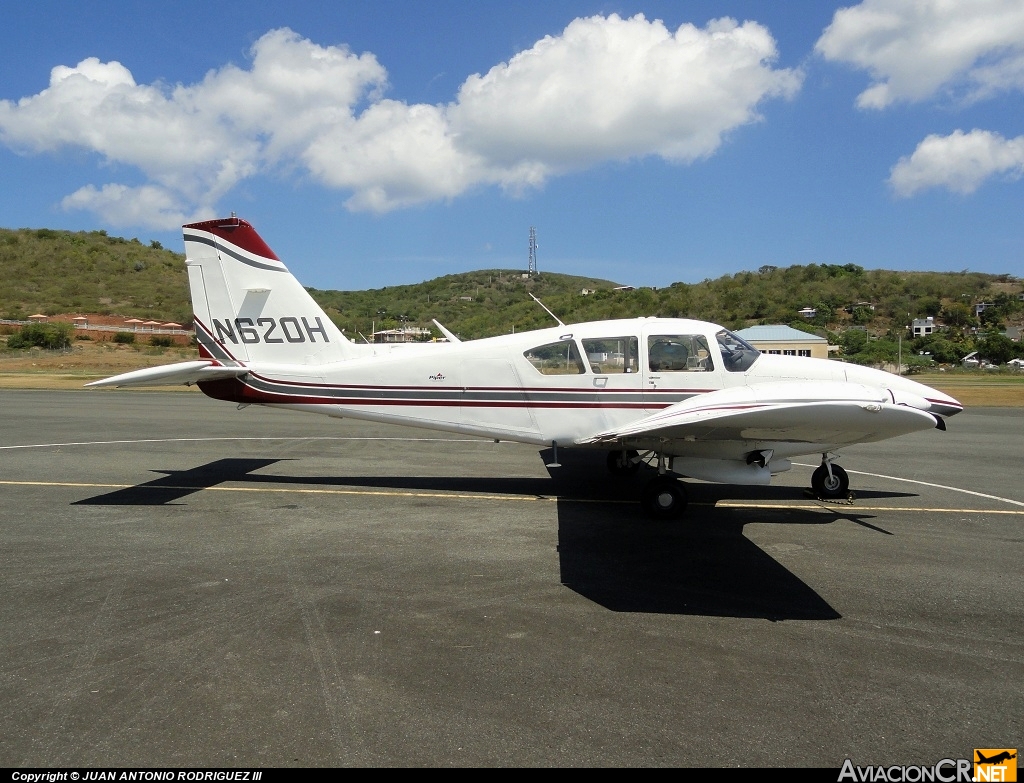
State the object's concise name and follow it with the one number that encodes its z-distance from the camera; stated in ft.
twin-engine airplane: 21.99
